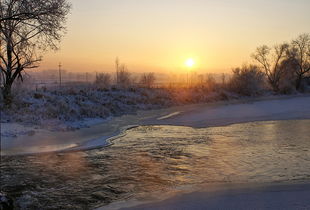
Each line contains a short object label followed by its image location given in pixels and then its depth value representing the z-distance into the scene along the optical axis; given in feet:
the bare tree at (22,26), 55.42
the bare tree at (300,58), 248.52
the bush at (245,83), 192.24
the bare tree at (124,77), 204.44
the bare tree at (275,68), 232.90
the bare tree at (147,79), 234.46
